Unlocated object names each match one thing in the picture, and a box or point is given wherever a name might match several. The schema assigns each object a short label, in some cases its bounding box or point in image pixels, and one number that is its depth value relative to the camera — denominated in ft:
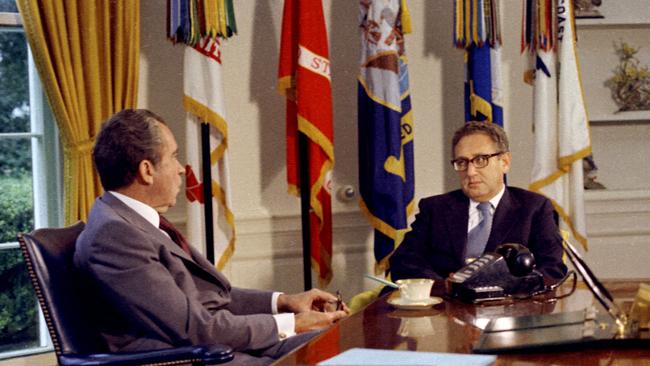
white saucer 7.48
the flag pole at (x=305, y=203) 14.29
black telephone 7.73
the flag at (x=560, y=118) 14.49
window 14.03
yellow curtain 13.24
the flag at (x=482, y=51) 14.26
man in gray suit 7.36
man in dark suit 10.39
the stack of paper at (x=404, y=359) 5.07
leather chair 7.04
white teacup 7.60
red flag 14.14
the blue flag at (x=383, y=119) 14.25
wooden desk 5.31
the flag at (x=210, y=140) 13.80
